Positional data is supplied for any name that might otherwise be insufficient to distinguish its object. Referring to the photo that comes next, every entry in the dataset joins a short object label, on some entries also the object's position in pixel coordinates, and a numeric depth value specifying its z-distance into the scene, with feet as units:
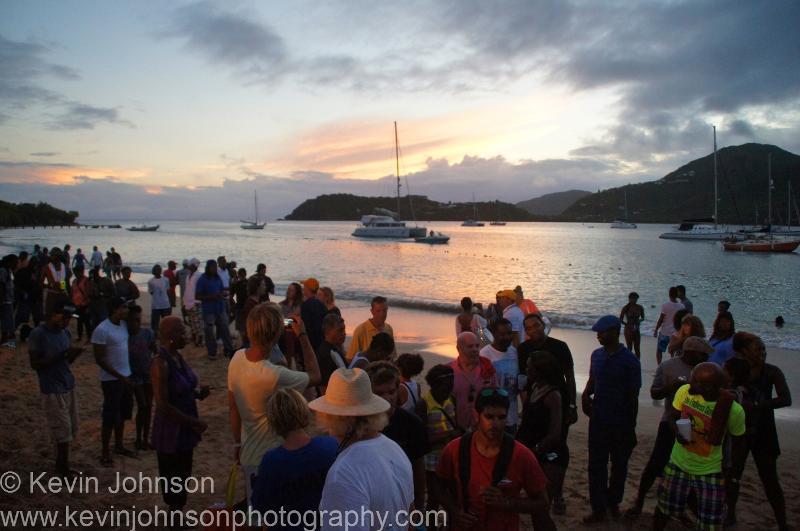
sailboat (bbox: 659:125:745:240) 276.72
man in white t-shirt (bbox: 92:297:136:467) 17.98
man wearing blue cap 14.58
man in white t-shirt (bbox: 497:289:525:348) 22.86
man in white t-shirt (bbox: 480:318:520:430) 15.83
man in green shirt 12.03
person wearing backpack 8.91
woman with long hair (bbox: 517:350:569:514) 12.85
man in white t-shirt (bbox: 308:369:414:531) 7.09
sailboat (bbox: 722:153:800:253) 198.90
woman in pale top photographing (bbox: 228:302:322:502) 10.51
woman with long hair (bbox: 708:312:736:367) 17.53
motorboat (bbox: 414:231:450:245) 279.69
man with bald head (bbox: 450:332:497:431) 13.96
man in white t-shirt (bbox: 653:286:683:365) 32.65
